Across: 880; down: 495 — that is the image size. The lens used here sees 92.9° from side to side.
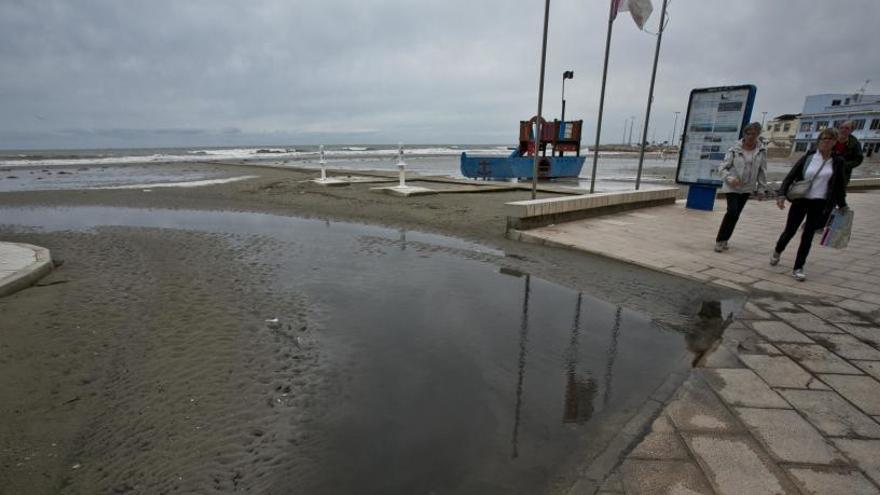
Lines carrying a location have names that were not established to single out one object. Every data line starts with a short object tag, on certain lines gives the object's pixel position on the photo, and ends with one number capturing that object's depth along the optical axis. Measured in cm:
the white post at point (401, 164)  1151
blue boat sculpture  2173
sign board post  927
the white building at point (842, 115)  5159
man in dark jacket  646
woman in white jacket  590
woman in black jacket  495
